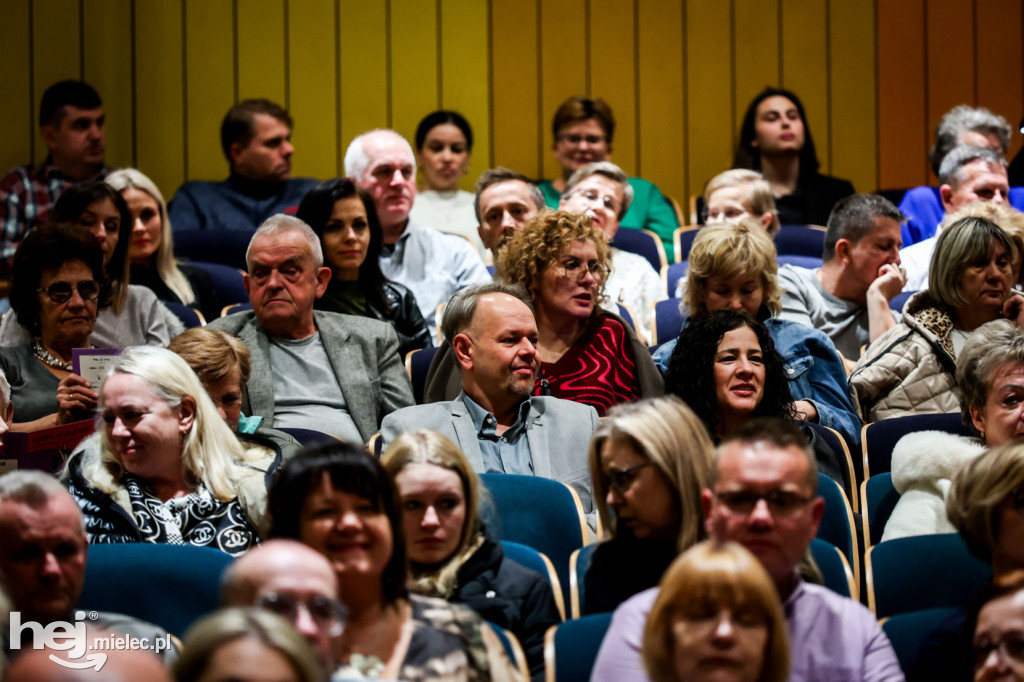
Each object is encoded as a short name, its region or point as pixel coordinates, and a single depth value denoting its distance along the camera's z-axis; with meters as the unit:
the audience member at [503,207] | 8.26
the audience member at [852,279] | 7.52
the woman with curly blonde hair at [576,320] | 6.23
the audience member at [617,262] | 8.38
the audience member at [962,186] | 8.41
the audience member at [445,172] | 9.88
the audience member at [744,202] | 8.64
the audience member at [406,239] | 8.30
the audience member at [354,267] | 7.29
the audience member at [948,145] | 9.42
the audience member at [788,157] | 9.98
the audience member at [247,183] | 9.37
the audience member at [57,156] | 9.22
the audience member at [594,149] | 10.05
